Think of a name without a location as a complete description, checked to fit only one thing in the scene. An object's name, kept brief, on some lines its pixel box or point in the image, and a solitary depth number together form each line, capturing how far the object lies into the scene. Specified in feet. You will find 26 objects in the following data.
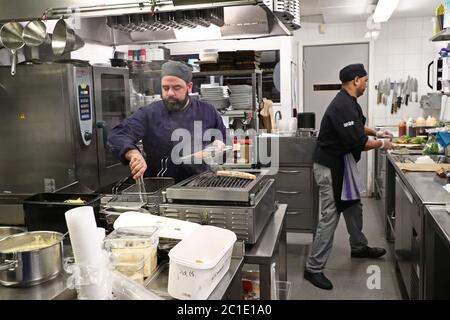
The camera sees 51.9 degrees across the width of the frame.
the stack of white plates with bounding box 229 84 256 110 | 14.70
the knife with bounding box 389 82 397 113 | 21.47
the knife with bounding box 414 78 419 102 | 21.27
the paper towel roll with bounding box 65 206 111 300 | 4.47
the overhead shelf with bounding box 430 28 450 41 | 12.26
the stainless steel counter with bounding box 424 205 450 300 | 7.55
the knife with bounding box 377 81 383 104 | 21.72
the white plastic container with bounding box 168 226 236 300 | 4.53
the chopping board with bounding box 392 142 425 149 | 14.94
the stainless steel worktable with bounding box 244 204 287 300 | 5.92
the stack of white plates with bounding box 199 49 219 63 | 14.49
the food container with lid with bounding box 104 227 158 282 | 4.99
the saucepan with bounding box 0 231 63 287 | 4.71
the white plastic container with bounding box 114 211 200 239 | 5.59
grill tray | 6.04
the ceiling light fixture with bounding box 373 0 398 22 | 14.74
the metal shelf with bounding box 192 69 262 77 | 14.26
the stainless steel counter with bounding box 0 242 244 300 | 4.60
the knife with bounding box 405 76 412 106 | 21.24
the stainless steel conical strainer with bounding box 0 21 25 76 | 9.41
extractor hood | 7.97
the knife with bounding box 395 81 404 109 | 21.36
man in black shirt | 11.12
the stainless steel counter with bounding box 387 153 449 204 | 8.20
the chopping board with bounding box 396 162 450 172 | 10.72
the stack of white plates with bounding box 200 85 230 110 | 14.49
